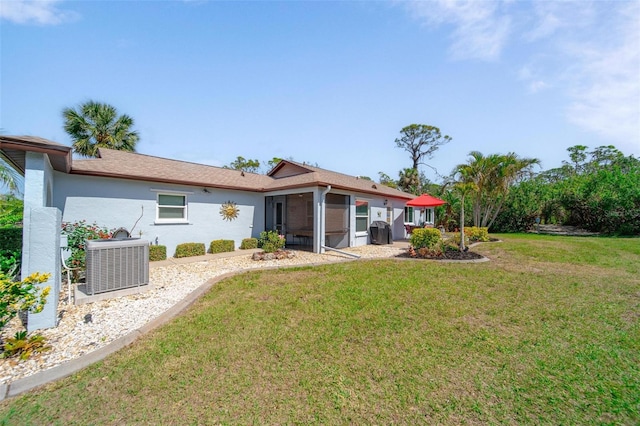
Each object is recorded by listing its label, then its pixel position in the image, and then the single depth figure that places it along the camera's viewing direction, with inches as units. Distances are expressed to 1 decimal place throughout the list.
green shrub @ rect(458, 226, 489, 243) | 569.0
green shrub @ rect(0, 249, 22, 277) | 197.2
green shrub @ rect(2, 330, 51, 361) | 131.2
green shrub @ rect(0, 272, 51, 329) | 133.0
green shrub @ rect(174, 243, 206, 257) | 402.6
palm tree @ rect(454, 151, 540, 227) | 614.2
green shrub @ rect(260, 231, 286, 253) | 441.6
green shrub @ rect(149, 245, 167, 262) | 373.4
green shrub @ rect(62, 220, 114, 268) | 263.1
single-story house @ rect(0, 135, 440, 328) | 165.6
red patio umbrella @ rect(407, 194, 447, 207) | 625.3
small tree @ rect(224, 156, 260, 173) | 1628.9
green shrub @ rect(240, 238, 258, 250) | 482.9
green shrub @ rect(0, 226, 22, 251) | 269.1
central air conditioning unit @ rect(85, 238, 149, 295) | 211.6
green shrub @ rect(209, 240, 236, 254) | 443.8
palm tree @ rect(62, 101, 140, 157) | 617.9
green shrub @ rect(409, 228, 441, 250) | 394.6
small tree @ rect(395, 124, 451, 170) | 1467.8
